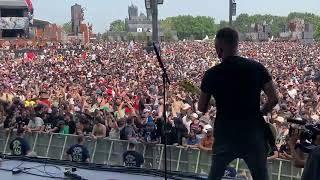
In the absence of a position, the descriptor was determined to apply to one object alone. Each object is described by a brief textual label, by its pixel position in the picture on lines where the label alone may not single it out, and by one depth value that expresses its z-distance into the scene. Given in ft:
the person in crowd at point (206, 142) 19.07
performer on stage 9.01
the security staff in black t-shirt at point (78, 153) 20.61
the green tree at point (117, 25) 437.59
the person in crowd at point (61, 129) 25.21
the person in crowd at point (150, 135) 21.24
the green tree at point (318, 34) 249.62
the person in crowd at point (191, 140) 20.63
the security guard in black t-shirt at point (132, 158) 19.58
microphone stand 11.22
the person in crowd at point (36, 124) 25.76
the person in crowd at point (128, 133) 22.28
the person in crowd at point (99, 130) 23.15
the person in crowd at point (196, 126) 22.49
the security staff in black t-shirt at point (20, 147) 21.65
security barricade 17.69
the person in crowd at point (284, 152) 17.42
